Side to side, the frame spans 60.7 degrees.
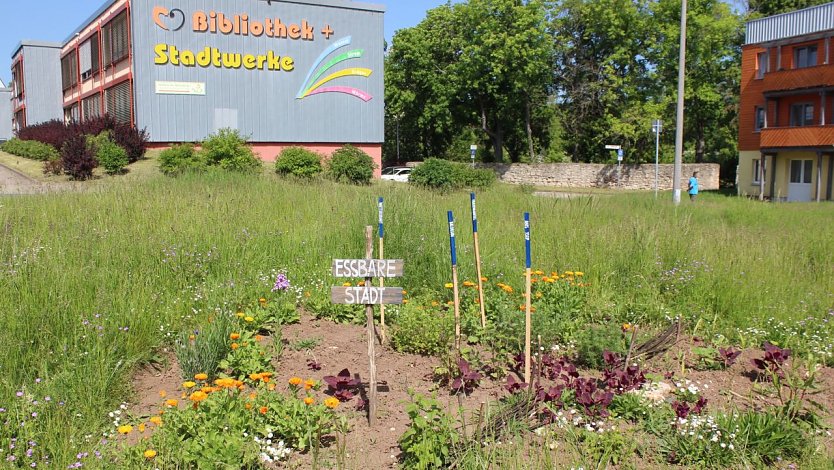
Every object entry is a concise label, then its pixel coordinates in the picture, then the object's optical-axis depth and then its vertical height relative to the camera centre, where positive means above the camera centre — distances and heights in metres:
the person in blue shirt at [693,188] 25.67 -0.57
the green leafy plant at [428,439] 4.05 -1.55
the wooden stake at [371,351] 4.77 -1.23
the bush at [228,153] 26.75 +0.73
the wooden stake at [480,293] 6.45 -1.11
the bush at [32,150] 31.00 +1.02
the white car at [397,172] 47.78 -0.02
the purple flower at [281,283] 6.85 -1.07
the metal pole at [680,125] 23.44 +1.58
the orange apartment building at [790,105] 34.59 +3.51
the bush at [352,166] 29.02 +0.23
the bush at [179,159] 25.22 +0.46
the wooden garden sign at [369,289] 4.91 -0.81
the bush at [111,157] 25.41 +0.52
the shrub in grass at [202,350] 5.20 -1.32
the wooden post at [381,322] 6.38 -1.35
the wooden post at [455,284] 6.06 -0.98
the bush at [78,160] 23.98 +0.38
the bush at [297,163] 28.26 +0.34
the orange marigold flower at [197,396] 4.24 -1.34
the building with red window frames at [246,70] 30.41 +4.64
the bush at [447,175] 28.59 -0.13
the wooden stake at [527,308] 5.33 -1.05
